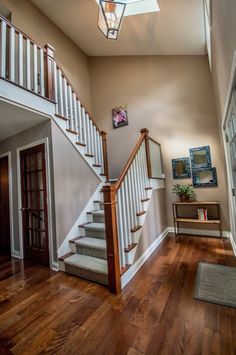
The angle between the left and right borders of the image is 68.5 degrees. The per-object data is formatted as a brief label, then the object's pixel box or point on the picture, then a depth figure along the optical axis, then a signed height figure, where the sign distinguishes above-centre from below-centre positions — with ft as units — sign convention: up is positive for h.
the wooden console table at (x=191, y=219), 11.54 -2.47
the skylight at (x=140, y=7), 10.05 +10.78
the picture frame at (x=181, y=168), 13.14 +1.21
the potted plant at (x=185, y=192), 12.55 -0.60
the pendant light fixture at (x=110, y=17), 7.83 +8.16
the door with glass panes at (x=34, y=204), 9.52 -0.67
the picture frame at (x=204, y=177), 12.26 +0.38
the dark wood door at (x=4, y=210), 11.76 -1.05
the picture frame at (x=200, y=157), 12.44 +1.88
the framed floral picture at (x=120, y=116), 15.62 +6.56
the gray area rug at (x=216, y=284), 5.86 -3.92
